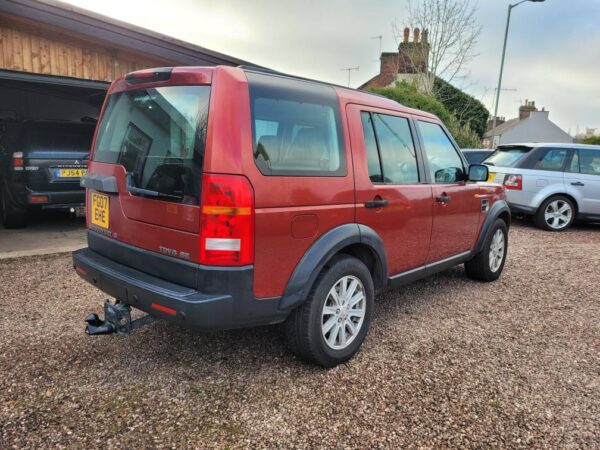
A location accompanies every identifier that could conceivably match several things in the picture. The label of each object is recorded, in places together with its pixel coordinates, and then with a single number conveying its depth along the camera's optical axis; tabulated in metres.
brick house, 20.19
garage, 5.88
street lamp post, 17.87
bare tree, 19.72
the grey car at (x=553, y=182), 8.03
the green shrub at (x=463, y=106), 22.06
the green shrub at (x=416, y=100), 15.09
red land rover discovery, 2.20
